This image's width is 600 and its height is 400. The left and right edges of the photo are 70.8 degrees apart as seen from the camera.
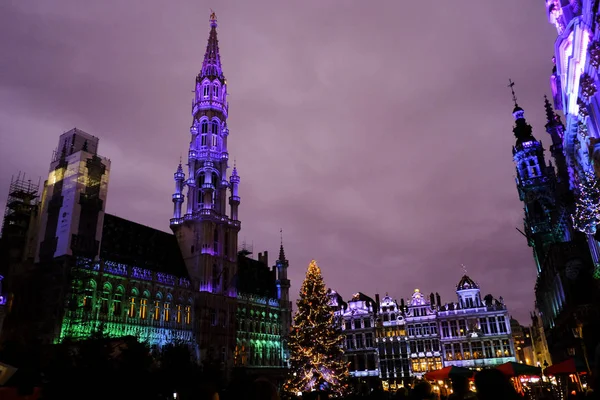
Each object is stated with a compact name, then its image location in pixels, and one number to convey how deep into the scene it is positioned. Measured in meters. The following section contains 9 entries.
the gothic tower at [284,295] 67.37
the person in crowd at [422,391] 8.91
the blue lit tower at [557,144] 44.16
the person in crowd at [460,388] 6.51
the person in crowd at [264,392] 4.13
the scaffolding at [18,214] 48.75
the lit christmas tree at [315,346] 35.97
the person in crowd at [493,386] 3.99
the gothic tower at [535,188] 51.94
